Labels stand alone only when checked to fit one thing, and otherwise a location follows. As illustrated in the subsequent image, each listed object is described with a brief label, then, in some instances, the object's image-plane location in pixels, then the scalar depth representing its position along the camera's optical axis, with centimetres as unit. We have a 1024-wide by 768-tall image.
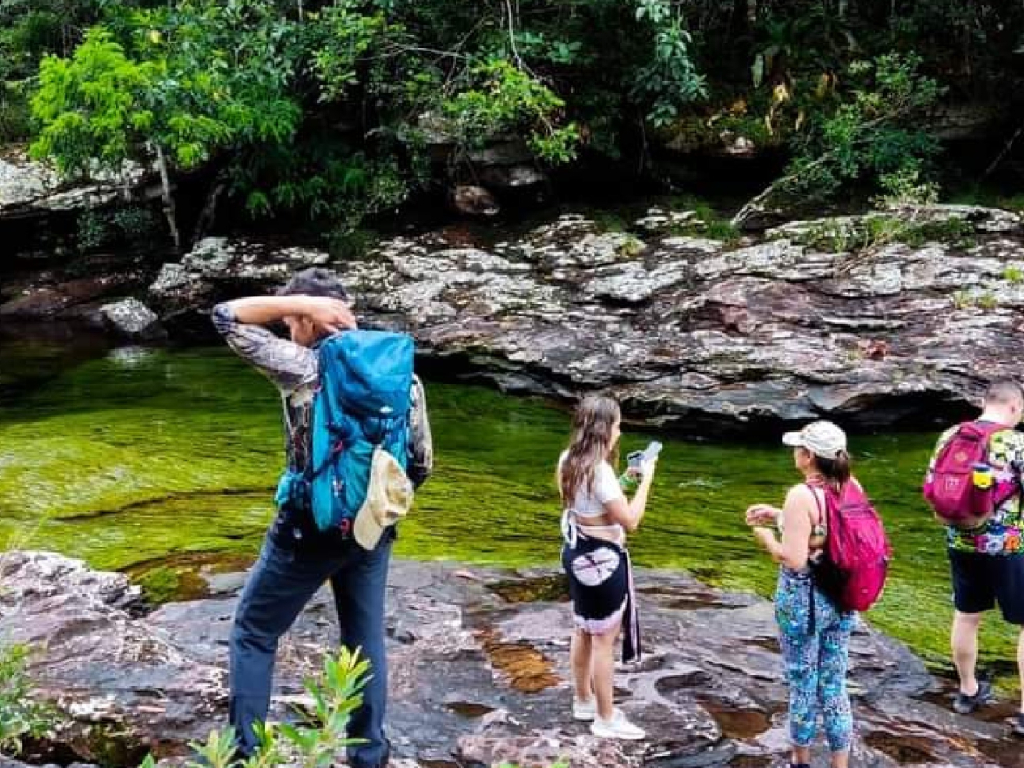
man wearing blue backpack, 331
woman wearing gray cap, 387
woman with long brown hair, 422
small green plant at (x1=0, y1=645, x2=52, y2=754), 236
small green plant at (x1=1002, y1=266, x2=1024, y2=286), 1205
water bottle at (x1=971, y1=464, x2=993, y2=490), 468
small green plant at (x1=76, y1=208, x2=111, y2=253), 1939
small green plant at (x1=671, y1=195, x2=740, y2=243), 1483
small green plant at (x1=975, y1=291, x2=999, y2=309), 1168
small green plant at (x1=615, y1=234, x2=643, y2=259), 1483
